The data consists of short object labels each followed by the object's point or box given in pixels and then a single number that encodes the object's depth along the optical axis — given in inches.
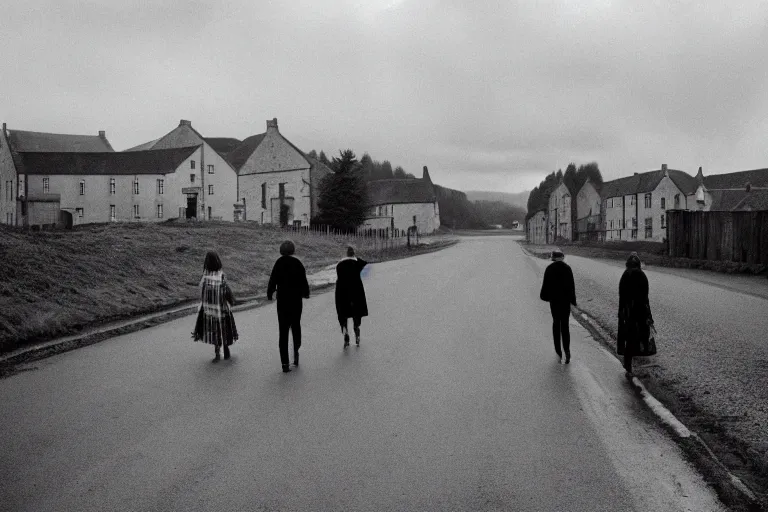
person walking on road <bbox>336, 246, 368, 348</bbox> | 438.9
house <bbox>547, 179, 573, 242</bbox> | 3395.7
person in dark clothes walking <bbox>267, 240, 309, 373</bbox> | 366.9
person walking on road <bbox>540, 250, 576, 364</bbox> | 384.8
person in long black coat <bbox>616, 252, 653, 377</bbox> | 346.9
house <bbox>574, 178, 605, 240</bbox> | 3612.2
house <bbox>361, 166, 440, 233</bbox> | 4003.4
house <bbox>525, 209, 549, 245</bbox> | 3501.5
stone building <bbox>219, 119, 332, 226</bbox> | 2719.0
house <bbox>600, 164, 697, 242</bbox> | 2972.4
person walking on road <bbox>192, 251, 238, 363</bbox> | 390.9
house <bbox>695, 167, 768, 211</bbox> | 2620.6
